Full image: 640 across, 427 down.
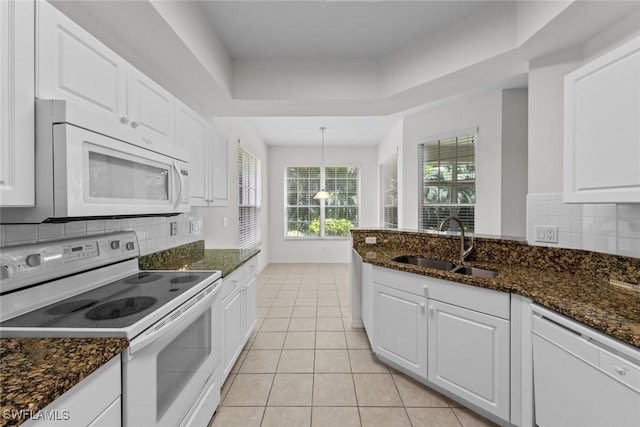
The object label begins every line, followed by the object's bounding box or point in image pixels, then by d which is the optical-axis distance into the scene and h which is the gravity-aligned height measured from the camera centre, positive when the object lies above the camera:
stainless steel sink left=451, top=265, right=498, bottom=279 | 1.96 -0.45
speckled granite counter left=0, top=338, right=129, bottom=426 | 0.66 -0.45
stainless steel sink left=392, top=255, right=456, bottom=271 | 2.25 -0.44
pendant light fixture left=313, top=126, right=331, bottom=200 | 5.58 +0.34
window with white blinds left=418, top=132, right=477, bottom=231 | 3.71 +0.45
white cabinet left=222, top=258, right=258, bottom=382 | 1.93 -0.81
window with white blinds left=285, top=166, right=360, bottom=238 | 6.54 +0.18
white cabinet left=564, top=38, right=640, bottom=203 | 1.21 +0.40
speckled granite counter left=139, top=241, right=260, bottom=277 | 2.01 -0.41
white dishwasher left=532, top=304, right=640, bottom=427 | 0.99 -0.68
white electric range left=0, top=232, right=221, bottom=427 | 1.02 -0.42
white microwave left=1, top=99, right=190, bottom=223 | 0.97 +0.17
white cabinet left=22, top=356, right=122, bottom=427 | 0.72 -0.57
